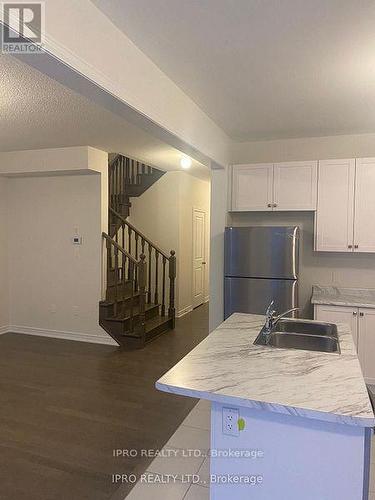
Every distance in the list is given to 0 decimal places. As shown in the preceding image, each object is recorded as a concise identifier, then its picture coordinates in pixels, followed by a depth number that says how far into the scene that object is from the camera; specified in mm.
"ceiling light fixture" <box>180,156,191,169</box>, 5117
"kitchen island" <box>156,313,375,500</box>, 1401
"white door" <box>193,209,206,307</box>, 7192
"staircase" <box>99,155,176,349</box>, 4883
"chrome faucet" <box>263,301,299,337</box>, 2312
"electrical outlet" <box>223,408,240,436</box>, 1569
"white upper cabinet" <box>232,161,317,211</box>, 3756
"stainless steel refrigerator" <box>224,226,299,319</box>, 3549
